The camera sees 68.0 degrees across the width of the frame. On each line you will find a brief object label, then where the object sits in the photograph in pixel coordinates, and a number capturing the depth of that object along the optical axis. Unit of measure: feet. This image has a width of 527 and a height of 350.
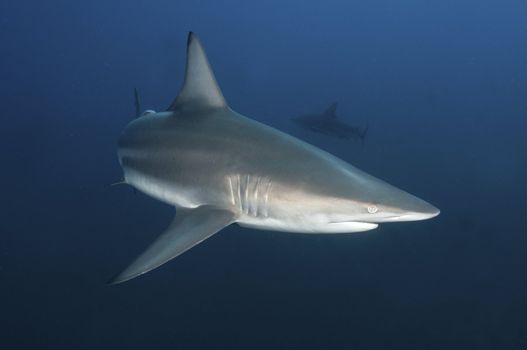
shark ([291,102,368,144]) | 45.03
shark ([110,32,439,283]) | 8.25
